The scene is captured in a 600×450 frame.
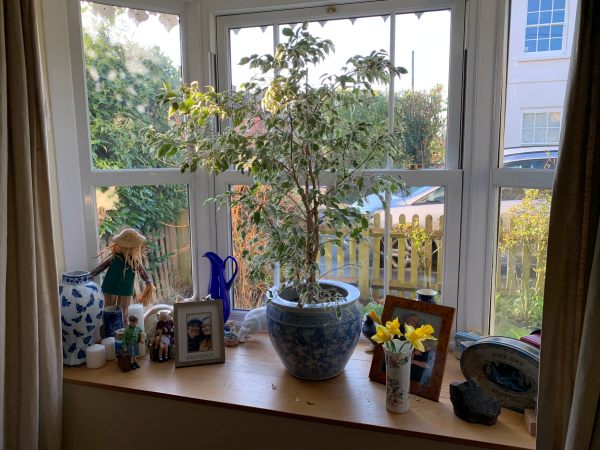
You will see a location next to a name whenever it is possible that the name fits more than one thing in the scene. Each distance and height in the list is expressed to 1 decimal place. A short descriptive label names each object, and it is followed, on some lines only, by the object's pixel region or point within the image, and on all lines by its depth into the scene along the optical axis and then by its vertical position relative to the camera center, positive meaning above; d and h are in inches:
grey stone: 50.4 -26.9
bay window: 60.0 +3.1
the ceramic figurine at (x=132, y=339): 63.7 -24.3
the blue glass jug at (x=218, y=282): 71.7 -18.6
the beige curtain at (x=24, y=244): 51.1 -9.2
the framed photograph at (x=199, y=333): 64.3 -23.9
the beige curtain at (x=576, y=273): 35.8 -9.5
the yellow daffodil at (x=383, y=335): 52.1 -19.6
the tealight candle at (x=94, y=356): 63.5 -26.7
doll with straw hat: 66.8 -14.6
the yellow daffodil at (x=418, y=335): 50.9 -19.2
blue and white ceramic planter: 54.9 -20.9
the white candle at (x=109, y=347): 65.7 -26.2
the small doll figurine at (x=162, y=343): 65.5 -25.7
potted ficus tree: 52.4 +0.3
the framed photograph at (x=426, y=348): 55.1 -22.4
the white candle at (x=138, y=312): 66.8 -21.6
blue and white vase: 61.6 -20.0
